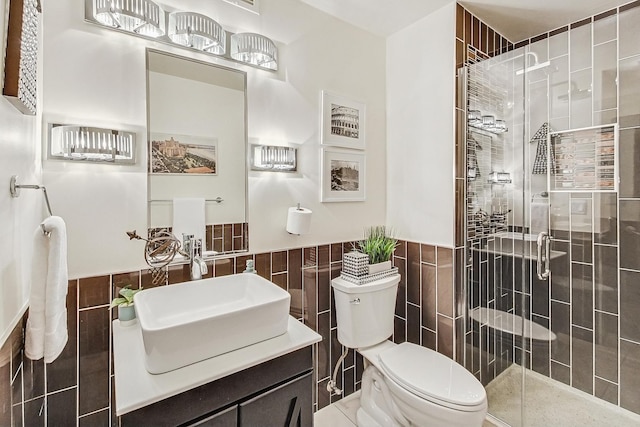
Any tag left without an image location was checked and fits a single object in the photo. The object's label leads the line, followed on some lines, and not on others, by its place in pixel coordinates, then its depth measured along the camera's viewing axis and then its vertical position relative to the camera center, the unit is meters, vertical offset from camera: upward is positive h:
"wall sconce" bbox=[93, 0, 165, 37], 1.24 +0.81
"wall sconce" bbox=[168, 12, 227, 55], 1.40 +0.83
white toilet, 1.39 -0.84
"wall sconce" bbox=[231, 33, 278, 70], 1.58 +0.84
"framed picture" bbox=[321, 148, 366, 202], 1.98 +0.23
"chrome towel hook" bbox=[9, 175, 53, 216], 0.86 +0.07
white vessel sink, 0.97 -0.40
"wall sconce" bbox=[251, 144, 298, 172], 1.68 +0.29
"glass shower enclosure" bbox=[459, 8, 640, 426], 1.89 -0.08
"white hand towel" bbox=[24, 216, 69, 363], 0.90 -0.23
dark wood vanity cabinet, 0.93 -0.63
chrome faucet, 1.43 -0.21
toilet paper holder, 1.74 -0.06
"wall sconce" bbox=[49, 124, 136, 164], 1.18 +0.27
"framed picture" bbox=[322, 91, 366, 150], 1.97 +0.59
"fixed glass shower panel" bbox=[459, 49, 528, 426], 1.94 -0.15
